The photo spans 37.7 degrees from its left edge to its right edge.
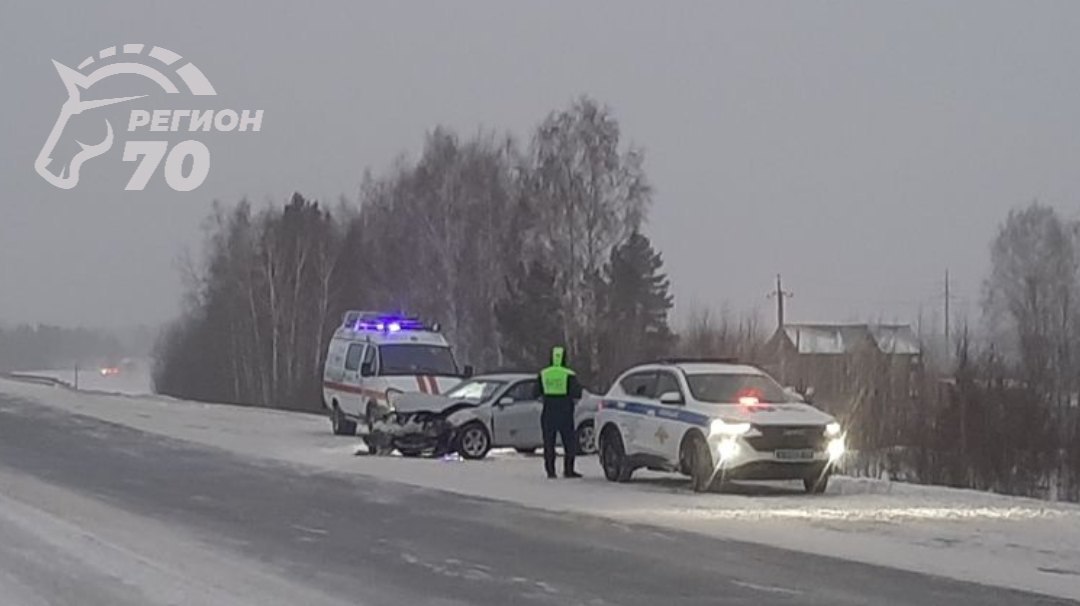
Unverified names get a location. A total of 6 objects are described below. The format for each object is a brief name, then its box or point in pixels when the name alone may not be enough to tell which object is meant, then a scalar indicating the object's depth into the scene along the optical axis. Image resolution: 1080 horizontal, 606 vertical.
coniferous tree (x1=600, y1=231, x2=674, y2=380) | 54.47
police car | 19.48
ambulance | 31.45
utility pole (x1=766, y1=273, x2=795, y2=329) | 64.60
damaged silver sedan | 26.67
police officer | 22.70
